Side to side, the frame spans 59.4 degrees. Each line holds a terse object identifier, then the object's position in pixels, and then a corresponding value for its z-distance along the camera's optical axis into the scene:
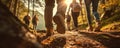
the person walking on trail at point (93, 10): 3.15
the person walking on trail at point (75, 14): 3.60
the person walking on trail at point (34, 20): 7.68
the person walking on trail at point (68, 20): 5.10
